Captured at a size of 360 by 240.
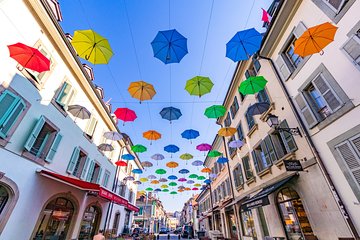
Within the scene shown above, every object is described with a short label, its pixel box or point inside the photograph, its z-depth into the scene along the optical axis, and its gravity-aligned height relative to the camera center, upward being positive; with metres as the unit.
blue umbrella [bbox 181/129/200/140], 12.74 +6.09
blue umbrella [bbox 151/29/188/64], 6.71 +6.36
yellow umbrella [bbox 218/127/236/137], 12.04 +5.94
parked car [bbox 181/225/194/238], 30.00 -0.18
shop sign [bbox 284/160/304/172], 6.76 +2.18
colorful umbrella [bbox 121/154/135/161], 15.93 +5.85
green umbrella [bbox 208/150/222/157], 14.94 +5.71
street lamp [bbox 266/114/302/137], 7.44 +3.95
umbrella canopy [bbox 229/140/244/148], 12.57 +5.46
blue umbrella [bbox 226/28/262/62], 7.16 +6.80
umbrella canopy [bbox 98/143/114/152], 13.52 +5.66
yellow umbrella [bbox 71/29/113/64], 6.35 +5.99
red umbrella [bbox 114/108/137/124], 10.34 +6.04
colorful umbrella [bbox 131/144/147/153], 13.91 +5.73
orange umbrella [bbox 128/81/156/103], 8.59 +6.05
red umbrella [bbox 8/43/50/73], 6.15 +5.48
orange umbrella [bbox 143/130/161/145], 12.60 +5.98
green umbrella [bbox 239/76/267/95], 8.41 +6.14
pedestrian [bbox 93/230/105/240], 8.52 -0.24
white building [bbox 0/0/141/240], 6.80 +4.14
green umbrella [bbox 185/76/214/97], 8.58 +6.22
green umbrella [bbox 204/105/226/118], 10.59 +6.30
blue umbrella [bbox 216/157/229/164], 16.61 +5.86
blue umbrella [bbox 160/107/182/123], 10.72 +6.27
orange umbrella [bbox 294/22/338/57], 5.45 +5.37
